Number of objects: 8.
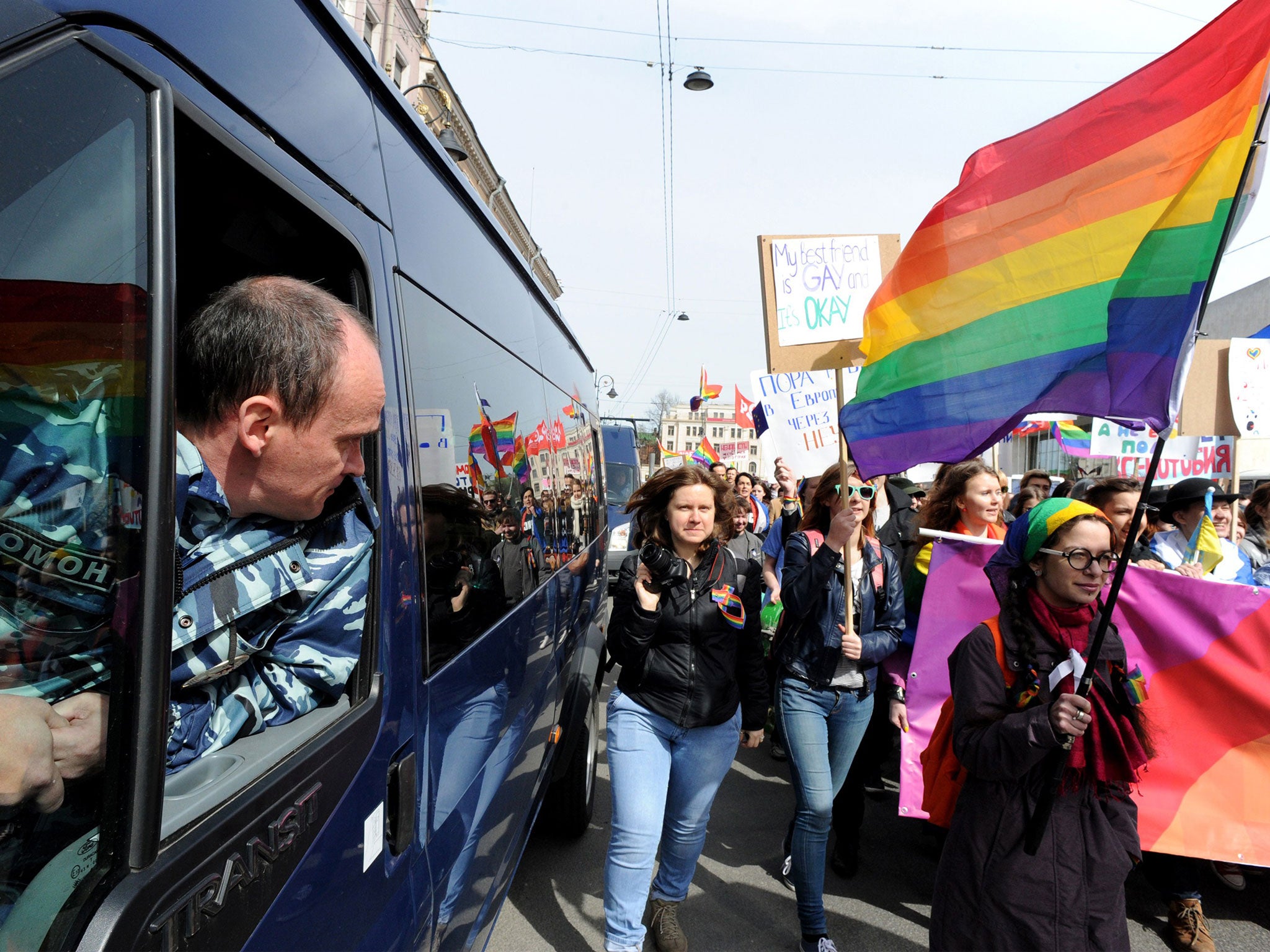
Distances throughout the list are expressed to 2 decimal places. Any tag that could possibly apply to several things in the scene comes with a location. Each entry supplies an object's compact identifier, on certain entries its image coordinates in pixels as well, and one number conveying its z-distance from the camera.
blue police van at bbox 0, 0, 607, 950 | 0.90
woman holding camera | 3.06
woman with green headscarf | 2.26
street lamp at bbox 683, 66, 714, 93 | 15.45
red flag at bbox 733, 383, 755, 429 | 13.77
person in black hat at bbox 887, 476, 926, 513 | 5.95
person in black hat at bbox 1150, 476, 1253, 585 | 4.73
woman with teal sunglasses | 3.37
